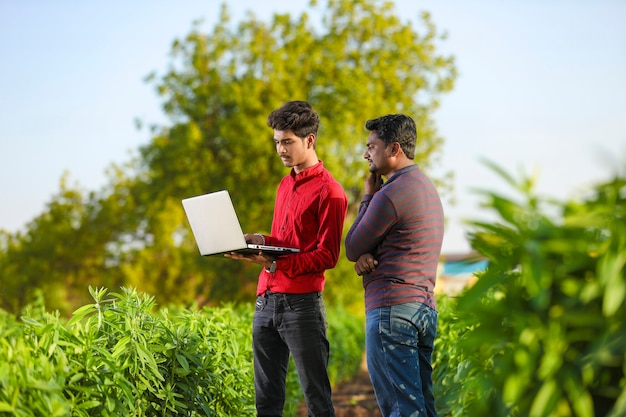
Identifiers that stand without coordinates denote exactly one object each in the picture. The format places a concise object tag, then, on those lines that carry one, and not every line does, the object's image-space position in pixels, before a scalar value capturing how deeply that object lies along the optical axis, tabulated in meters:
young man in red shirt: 5.12
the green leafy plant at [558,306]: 2.53
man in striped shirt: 4.65
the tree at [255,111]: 27.72
